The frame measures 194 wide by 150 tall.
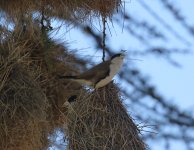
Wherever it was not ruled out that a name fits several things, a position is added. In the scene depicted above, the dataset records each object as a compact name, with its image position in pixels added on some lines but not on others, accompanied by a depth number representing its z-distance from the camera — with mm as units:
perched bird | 7648
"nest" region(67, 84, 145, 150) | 7449
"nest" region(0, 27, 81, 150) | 7570
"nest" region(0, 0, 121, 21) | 7875
